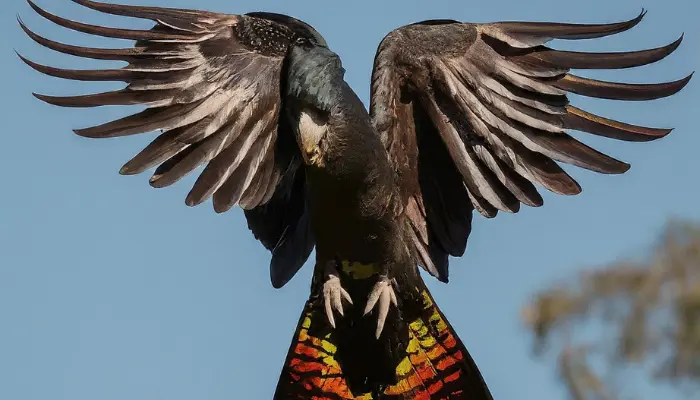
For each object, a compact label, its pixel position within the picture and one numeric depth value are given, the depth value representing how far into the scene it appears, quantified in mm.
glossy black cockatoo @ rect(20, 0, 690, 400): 12711
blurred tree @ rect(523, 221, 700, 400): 33812
